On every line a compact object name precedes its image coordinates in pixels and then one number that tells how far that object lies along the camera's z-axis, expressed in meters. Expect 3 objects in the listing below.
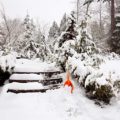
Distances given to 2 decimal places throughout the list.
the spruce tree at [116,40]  19.25
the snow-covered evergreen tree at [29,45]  16.20
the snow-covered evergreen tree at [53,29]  35.68
